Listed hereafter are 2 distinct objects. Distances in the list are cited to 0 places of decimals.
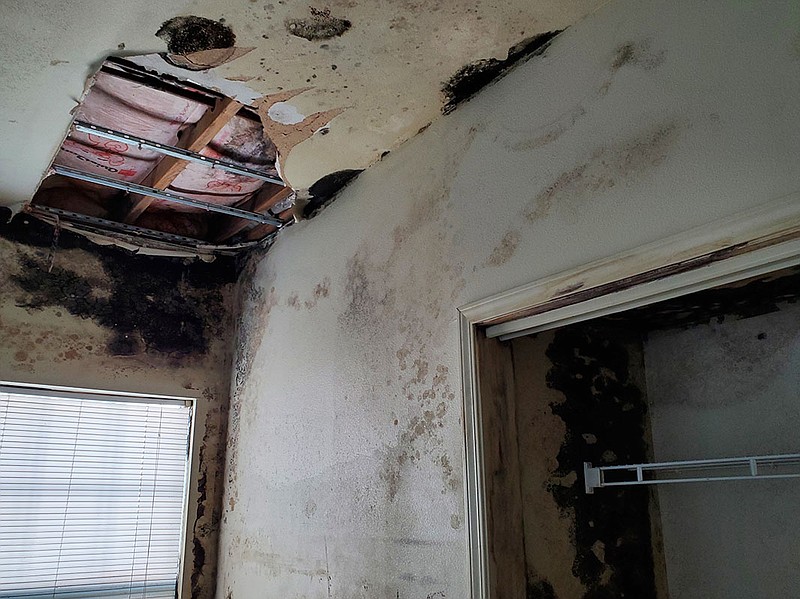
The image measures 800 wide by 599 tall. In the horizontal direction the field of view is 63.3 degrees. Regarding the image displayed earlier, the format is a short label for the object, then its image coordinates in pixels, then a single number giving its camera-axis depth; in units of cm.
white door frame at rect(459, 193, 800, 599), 125
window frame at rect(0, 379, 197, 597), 284
